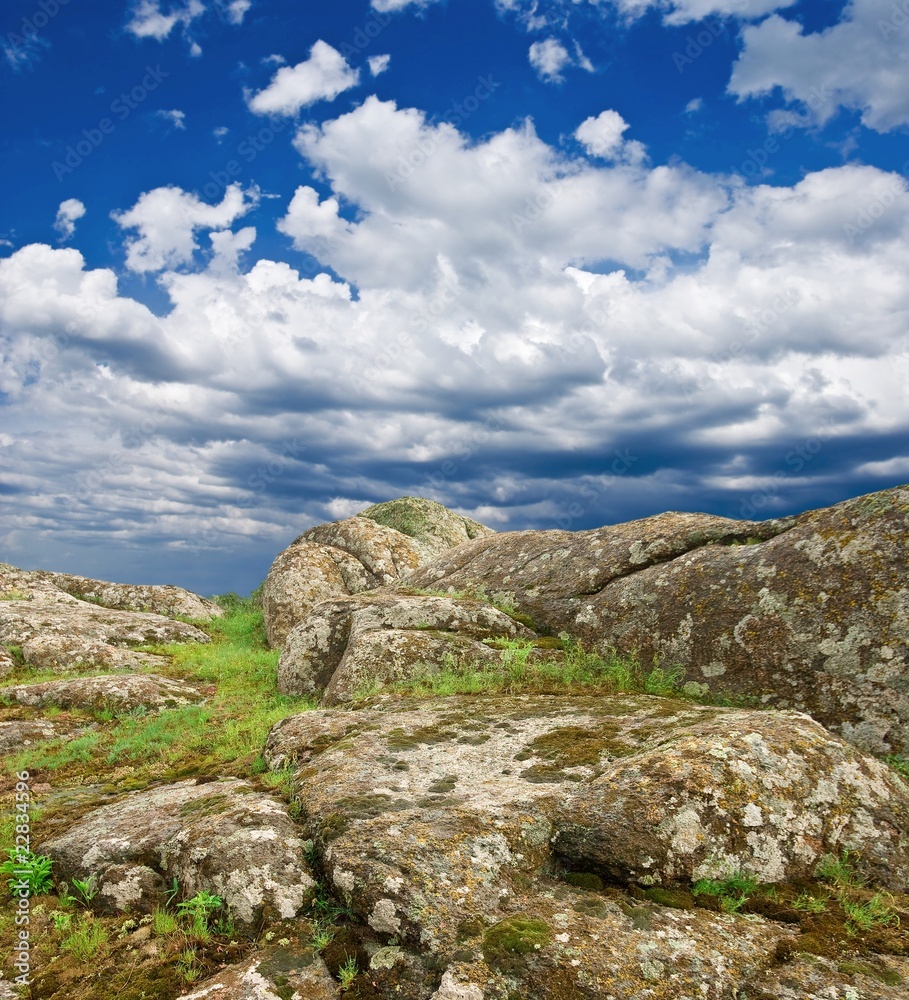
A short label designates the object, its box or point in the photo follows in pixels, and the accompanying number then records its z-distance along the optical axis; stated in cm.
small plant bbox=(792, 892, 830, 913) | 584
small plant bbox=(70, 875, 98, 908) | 721
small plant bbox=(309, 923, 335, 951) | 581
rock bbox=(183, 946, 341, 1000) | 527
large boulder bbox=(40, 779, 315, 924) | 648
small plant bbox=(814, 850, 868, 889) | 628
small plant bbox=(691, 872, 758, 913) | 596
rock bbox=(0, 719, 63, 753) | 1510
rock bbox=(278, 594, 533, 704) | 1443
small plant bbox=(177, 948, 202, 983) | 567
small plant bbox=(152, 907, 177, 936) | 636
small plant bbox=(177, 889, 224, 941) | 620
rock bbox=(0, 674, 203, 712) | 1823
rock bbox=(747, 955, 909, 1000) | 477
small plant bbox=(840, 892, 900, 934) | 561
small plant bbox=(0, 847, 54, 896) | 754
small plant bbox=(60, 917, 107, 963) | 621
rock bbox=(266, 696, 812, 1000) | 502
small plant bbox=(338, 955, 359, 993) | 537
